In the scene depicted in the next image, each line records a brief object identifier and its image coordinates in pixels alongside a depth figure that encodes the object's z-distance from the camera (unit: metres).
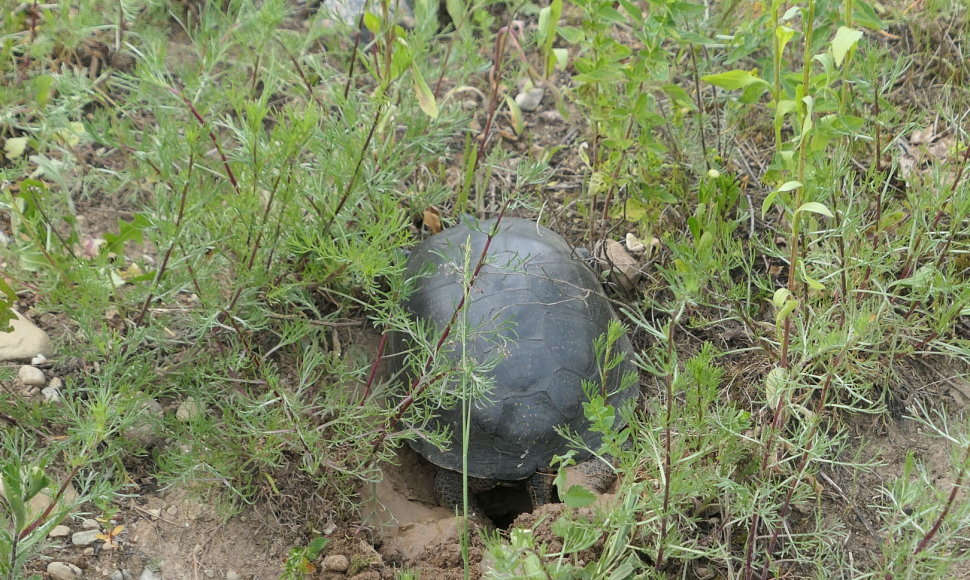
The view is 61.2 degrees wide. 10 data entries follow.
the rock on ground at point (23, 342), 2.40
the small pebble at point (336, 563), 2.14
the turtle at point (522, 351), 2.41
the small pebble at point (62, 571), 2.00
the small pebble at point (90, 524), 2.11
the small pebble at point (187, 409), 2.32
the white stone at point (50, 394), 2.34
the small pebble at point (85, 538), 2.07
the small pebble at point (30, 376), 2.36
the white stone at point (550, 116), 3.38
